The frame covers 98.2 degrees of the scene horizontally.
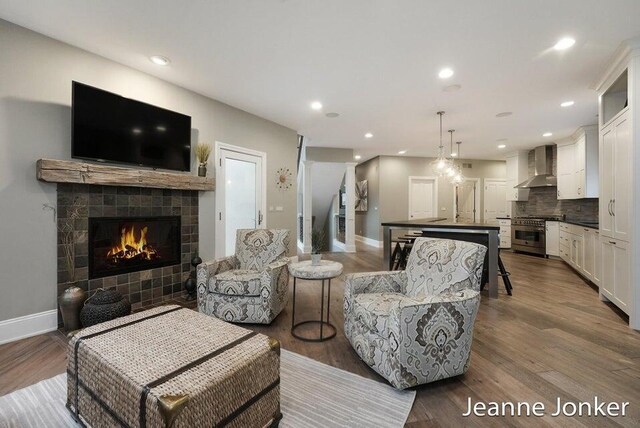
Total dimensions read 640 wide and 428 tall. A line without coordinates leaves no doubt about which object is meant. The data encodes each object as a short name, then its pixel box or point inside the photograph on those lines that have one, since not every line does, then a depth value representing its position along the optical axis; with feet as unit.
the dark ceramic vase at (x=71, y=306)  8.11
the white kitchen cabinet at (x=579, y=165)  17.21
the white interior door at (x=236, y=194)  13.57
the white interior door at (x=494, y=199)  28.30
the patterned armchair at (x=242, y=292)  8.66
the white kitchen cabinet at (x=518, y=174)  23.61
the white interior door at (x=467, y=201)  28.35
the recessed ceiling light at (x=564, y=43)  8.39
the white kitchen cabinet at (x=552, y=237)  19.83
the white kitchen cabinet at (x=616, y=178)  9.05
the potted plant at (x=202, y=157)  12.12
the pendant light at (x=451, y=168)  15.50
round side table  7.60
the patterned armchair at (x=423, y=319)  5.43
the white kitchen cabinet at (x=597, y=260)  11.50
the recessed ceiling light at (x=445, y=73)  10.27
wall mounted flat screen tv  8.68
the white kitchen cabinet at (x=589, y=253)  13.25
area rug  4.87
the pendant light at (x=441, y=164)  14.76
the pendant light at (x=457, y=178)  17.40
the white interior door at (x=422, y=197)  27.30
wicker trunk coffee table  3.49
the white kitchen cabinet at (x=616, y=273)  9.14
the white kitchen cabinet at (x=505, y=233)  24.31
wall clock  17.01
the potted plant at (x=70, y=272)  8.13
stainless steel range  20.75
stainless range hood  21.70
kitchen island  11.65
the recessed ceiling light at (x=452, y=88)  11.59
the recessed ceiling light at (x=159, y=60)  9.53
